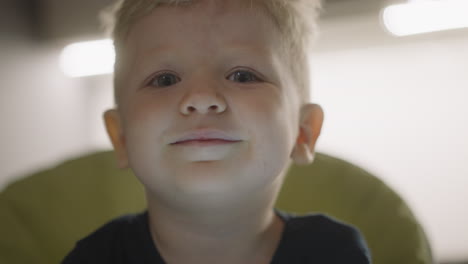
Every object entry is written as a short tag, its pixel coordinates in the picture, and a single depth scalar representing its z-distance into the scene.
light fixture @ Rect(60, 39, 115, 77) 1.69
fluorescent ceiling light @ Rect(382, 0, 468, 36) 1.45
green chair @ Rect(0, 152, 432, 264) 1.01
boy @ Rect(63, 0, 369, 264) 0.73
